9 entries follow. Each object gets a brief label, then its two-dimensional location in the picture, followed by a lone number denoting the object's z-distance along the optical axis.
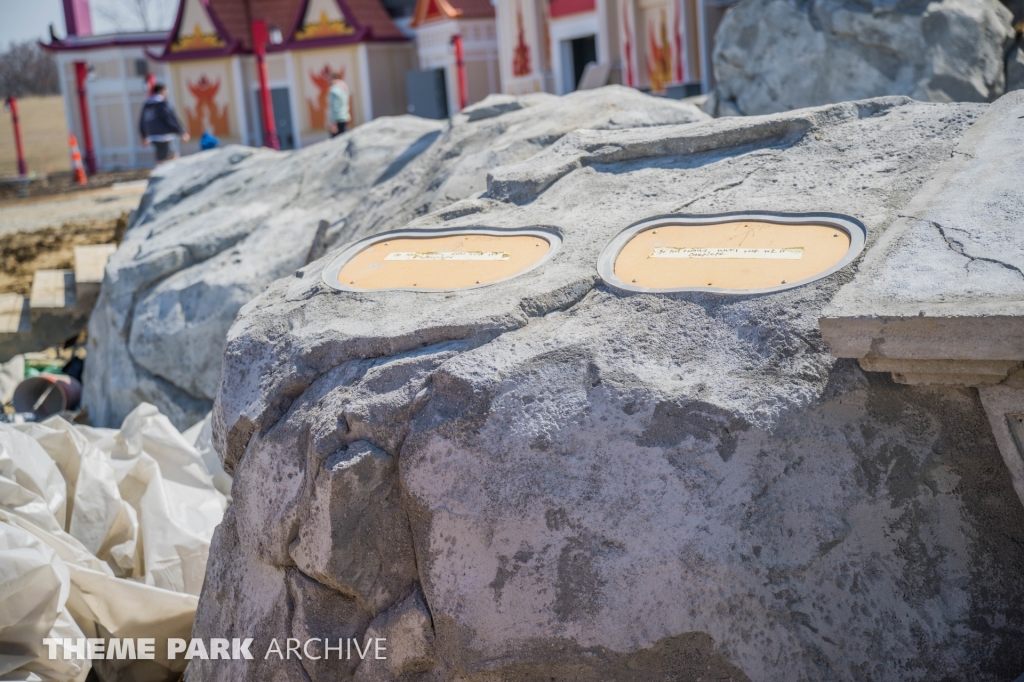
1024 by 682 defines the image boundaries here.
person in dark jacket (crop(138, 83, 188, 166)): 11.73
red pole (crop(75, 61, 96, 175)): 18.92
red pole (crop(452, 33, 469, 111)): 15.14
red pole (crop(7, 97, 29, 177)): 18.11
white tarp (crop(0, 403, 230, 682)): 2.52
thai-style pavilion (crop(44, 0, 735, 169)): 14.39
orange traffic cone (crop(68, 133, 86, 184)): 17.64
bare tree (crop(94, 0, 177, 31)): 45.00
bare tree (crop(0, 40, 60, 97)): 41.16
